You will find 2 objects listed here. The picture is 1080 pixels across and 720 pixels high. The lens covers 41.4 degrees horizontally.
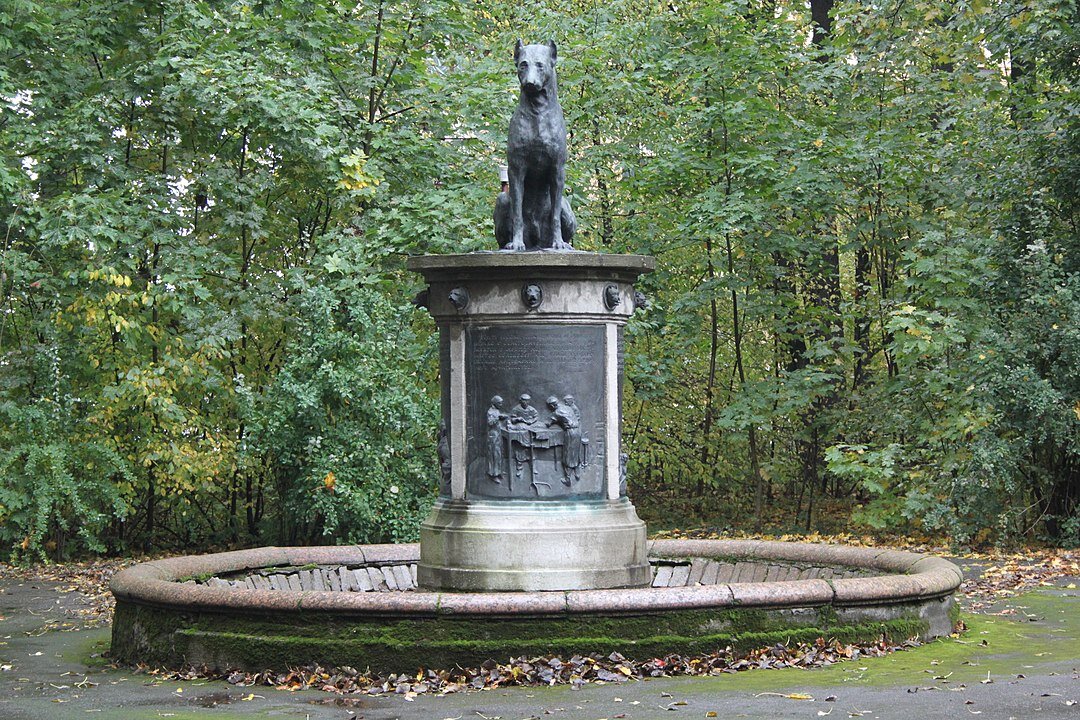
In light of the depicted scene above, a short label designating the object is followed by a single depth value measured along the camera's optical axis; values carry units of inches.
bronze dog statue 420.2
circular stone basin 339.6
